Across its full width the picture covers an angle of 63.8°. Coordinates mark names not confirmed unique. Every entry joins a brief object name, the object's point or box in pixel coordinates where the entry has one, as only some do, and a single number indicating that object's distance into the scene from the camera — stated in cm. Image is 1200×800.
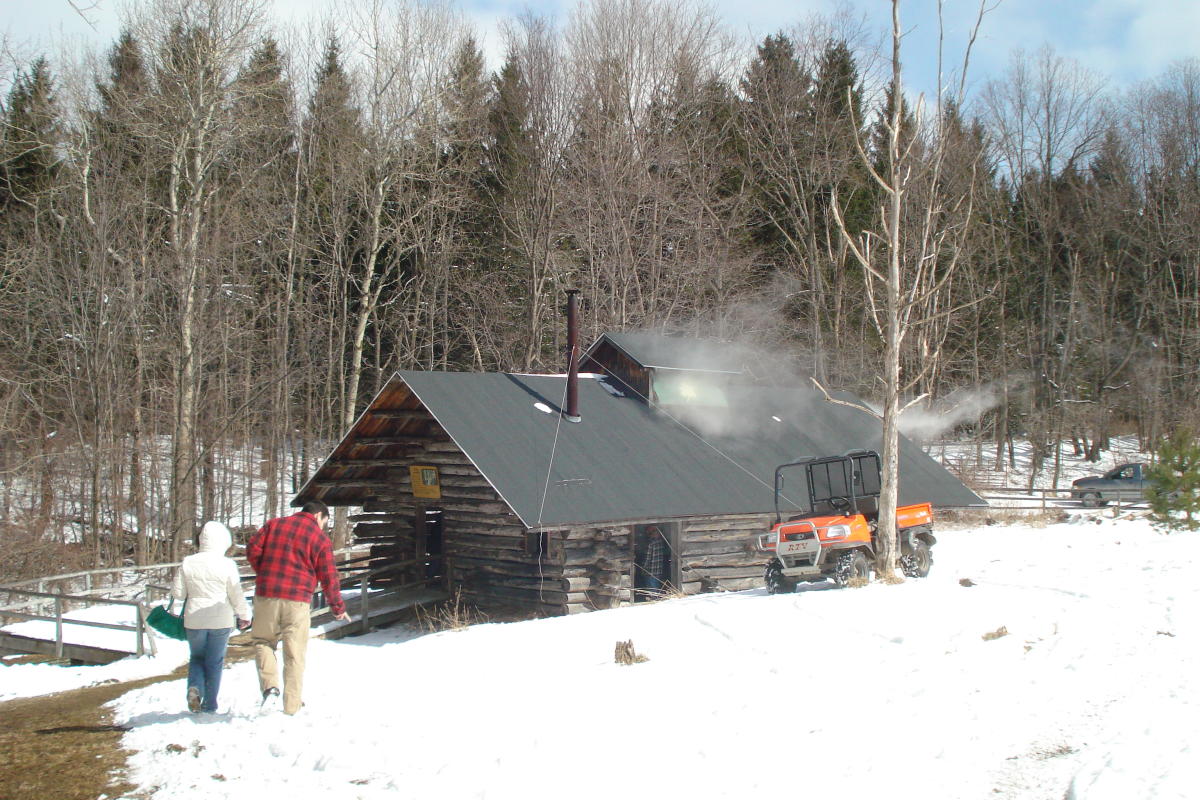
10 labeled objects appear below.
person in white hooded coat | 745
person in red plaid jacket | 755
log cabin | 1630
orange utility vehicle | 1384
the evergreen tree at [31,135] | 2738
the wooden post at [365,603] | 1648
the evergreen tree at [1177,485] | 1819
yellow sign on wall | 1775
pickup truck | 3325
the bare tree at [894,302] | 1416
